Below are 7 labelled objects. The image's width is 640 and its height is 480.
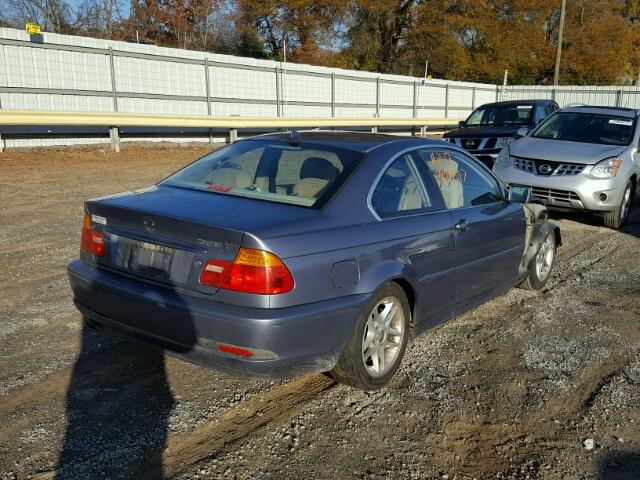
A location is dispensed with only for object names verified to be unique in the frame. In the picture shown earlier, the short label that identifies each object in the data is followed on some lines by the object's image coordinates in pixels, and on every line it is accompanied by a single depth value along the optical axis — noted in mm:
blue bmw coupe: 3174
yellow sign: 14637
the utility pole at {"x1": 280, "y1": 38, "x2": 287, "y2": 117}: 21953
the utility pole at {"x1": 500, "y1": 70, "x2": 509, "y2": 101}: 35453
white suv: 8602
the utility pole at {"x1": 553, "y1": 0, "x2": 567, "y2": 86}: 34025
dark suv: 13078
